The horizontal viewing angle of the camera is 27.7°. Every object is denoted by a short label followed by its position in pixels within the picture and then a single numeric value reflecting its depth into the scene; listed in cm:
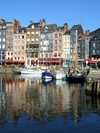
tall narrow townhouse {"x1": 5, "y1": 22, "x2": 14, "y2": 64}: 10244
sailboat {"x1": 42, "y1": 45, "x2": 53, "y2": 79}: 5847
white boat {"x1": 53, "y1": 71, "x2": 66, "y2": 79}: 5659
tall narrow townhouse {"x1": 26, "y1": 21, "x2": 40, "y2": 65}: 9969
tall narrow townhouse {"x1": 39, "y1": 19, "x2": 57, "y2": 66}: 9888
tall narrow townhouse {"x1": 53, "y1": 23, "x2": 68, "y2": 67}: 9662
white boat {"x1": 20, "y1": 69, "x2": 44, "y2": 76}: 7457
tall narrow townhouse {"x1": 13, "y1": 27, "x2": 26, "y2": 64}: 10188
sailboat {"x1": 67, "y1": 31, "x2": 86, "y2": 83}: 5062
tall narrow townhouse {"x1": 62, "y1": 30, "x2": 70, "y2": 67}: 9556
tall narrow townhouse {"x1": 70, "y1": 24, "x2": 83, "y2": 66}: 9406
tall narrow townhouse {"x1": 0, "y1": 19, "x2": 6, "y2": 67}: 10231
